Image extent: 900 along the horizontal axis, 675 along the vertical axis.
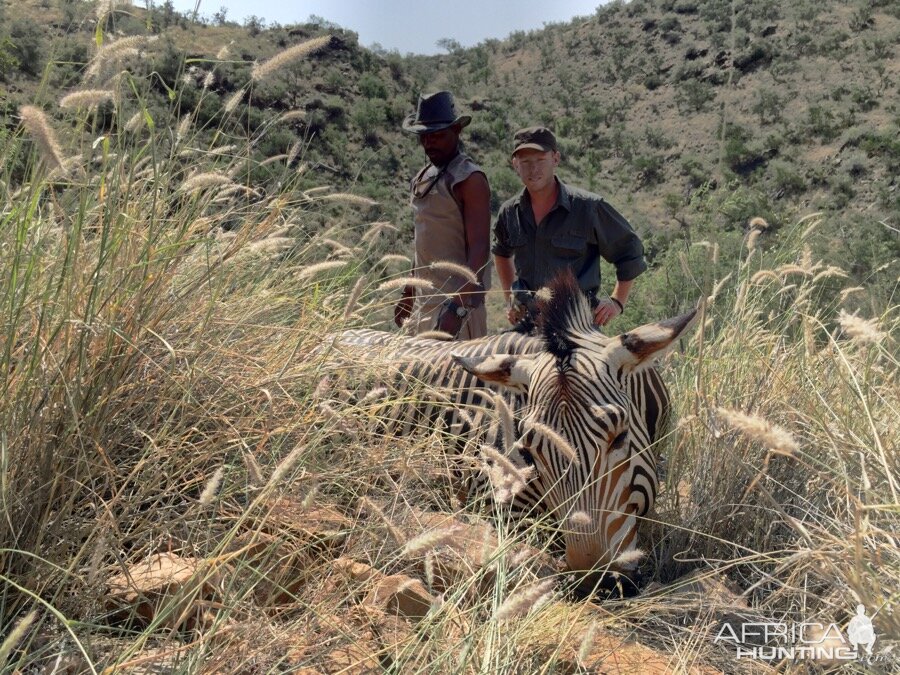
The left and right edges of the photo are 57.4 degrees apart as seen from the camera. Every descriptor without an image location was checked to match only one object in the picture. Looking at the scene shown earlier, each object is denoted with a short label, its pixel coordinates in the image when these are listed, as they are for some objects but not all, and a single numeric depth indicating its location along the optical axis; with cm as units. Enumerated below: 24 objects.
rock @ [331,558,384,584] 237
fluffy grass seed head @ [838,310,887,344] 194
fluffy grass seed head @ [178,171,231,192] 268
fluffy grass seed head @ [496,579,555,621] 180
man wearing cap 488
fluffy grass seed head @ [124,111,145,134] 266
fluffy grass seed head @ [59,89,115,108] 243
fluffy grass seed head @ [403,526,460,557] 188
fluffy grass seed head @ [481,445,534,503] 233
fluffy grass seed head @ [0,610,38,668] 136
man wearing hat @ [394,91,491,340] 520
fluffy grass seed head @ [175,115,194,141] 302
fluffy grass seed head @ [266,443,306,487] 184
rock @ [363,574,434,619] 230
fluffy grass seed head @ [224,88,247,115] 310
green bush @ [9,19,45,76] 1444
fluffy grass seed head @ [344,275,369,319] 266
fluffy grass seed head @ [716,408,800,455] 172
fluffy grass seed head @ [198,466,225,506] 185
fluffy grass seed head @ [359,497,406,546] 208
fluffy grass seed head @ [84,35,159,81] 251
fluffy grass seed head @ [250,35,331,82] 290
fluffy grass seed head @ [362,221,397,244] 368
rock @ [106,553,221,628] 205
